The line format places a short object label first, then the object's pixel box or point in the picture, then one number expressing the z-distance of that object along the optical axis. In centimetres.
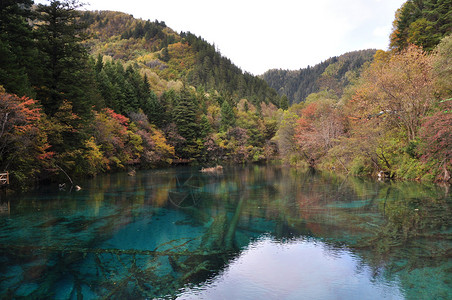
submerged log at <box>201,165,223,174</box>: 3925
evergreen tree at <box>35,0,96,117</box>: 2319
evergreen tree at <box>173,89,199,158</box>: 5397
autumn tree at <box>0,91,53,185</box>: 1711
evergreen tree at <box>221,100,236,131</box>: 6241
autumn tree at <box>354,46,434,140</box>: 2316
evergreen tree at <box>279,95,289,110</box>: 9171
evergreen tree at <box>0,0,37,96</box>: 1914
